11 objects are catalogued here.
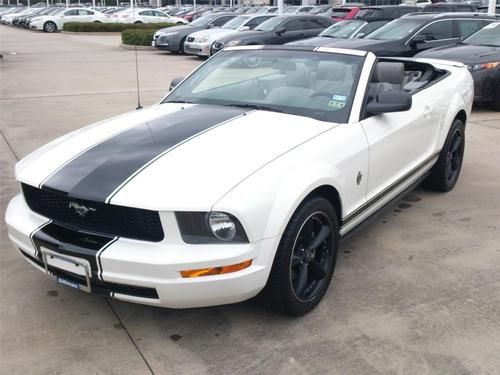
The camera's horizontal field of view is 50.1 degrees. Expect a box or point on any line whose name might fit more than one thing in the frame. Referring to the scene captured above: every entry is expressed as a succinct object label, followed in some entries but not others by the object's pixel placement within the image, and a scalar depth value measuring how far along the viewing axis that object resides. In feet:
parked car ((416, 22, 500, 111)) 28.94
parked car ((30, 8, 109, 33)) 116.47
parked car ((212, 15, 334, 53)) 50.78
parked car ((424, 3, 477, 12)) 57.62
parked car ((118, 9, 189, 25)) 109.50
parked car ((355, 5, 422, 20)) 52.41
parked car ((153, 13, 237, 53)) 63.41
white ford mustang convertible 8.51
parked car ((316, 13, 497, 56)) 36.04
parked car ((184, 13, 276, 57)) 56.08
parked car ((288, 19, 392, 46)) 40.17
